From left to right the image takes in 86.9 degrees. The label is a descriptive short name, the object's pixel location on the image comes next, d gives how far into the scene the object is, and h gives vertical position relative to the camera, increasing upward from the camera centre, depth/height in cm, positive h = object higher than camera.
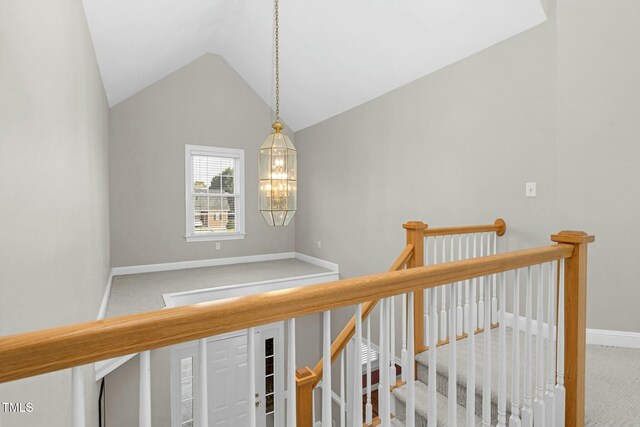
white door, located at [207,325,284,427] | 405 -215
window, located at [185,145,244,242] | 566 +24
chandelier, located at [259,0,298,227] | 312 +26
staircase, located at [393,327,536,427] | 204 -117
